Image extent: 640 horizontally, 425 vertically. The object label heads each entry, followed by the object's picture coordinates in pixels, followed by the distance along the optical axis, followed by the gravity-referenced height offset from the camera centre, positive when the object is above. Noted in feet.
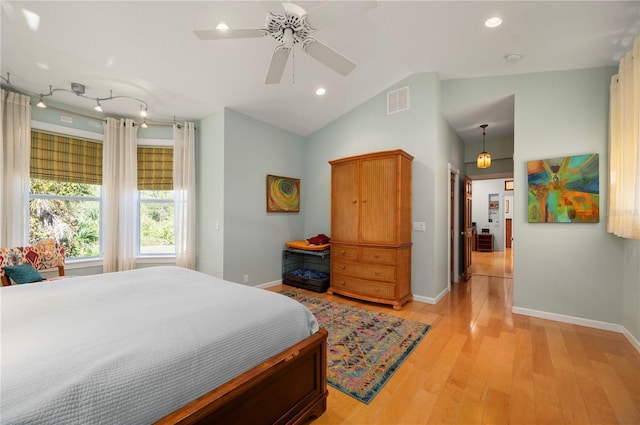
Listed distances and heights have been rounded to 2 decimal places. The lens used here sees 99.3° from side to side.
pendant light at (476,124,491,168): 15.08 +2.98
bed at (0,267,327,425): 2.85 -1.81
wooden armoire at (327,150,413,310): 11.59 -0.67
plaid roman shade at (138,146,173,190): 13.55 +2.24
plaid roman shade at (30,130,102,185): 10.83 +2.27
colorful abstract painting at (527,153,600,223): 9.72 +0.87
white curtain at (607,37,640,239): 7.56 +1.92
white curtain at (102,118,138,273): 12.34 +0.86
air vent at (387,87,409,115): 13.00 +5.46
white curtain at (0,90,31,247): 9.76 +1.71
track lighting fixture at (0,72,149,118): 9.53 +4.66
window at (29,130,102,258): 10.96 +0.86
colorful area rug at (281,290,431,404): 6.63 -4.07
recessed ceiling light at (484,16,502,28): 8.26 +5.88
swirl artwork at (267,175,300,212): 14.87 +1.05
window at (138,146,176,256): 13.61 +0.58
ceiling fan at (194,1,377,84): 5.70 +4.25
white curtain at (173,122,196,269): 13.58 +0.97
